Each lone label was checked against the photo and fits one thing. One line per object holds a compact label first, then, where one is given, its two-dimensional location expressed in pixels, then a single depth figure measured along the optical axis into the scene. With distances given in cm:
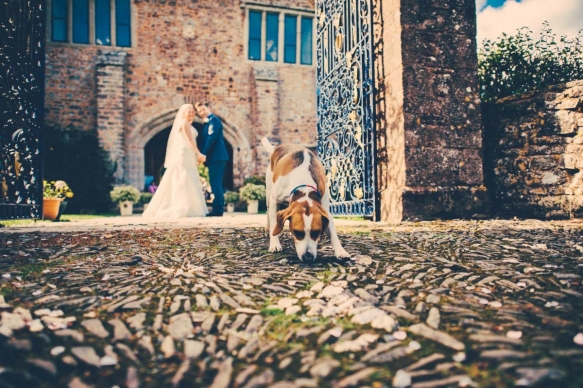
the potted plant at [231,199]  1384
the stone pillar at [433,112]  500
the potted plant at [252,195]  1309
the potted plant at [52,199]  735
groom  804
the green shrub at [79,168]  1248
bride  853
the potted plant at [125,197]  1203
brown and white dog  252
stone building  1342
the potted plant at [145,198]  1330
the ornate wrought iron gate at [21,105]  524
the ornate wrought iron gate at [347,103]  577
